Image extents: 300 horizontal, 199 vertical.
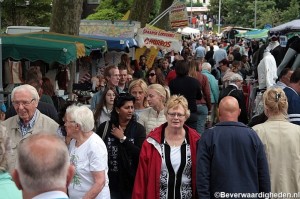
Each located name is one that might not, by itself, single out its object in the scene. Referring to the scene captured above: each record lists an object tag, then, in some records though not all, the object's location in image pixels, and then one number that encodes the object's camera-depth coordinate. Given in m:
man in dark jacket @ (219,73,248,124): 8.29
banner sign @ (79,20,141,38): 18.44
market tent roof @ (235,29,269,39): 32.99
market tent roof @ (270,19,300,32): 16.08
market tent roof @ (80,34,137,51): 16.36
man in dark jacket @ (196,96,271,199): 5.27
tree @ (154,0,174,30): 29.57
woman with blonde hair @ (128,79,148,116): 8.04
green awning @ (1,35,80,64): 10.27
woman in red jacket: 5.68
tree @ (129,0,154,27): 25.03
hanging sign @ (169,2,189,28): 23.03
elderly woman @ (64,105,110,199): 5.29
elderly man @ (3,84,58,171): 5.96
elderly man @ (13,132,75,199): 2.94
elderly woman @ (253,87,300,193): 5.86
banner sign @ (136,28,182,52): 17.42
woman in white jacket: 7.27
